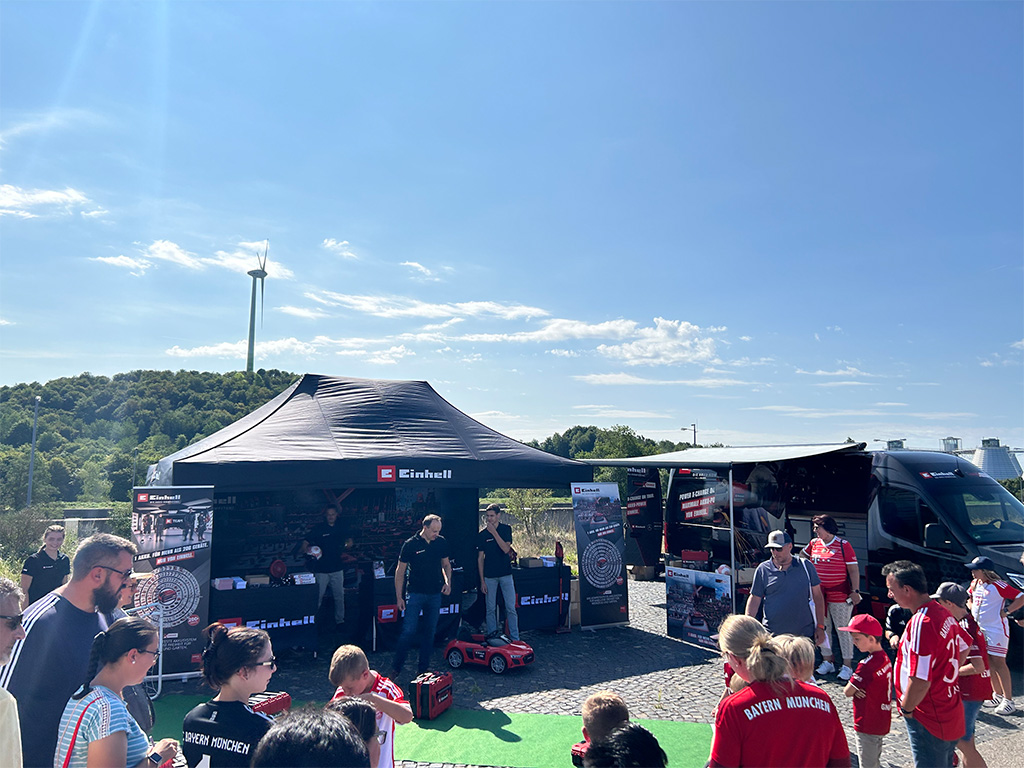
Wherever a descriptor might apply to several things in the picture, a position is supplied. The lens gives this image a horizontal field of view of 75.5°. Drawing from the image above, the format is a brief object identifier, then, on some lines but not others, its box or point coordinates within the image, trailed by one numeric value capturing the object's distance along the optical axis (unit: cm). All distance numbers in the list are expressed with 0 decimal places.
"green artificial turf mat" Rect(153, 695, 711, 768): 527
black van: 770
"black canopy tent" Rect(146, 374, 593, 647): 820
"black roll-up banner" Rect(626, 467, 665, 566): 1348
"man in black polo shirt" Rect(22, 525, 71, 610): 725
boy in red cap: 386
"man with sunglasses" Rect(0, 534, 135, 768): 285
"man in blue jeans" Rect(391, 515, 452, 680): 686
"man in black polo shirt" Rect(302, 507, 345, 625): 872
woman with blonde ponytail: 254
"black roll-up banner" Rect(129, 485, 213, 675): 712
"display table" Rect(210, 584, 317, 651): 774
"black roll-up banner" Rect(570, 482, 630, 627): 949
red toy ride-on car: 739
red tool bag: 602
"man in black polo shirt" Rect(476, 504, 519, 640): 820
